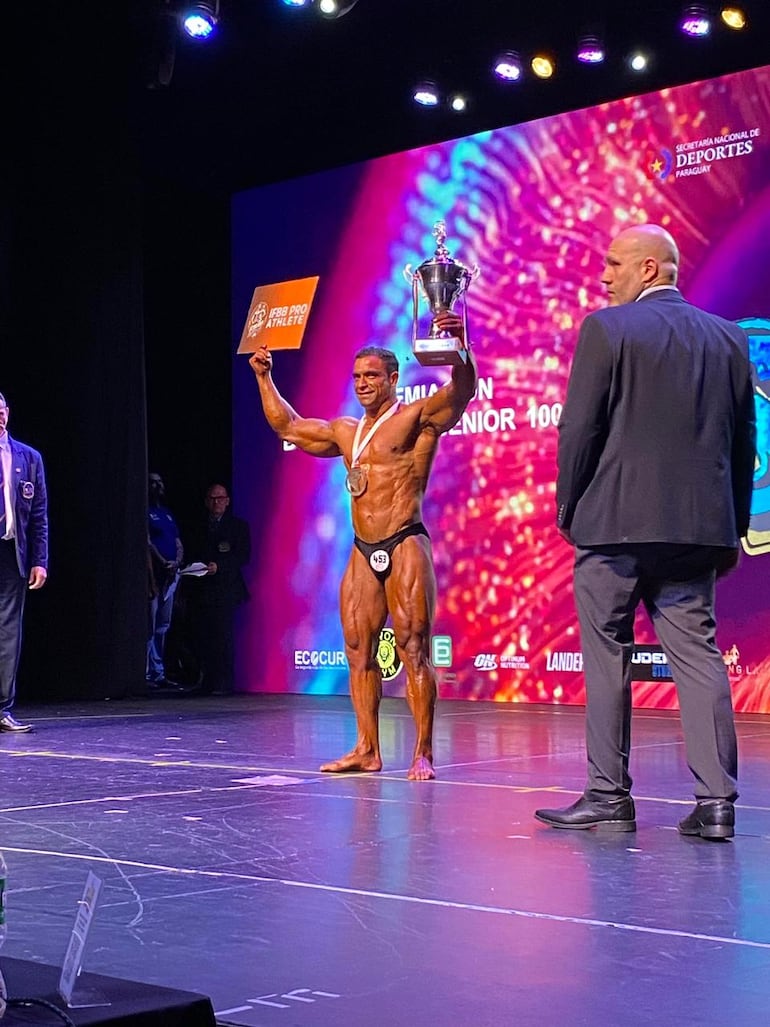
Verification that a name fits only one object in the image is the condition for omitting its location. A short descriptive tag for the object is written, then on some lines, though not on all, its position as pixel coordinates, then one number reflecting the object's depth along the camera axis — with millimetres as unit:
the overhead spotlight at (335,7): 8367
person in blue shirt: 11070
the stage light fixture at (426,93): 9789
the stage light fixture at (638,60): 9289
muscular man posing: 5195
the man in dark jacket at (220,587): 10797
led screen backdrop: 8805
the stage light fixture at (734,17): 8672
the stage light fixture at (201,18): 8359
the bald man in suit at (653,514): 3732
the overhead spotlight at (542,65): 9508
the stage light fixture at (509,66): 9414
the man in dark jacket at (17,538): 7691
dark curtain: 9953
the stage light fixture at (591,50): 8961
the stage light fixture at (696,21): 8555
